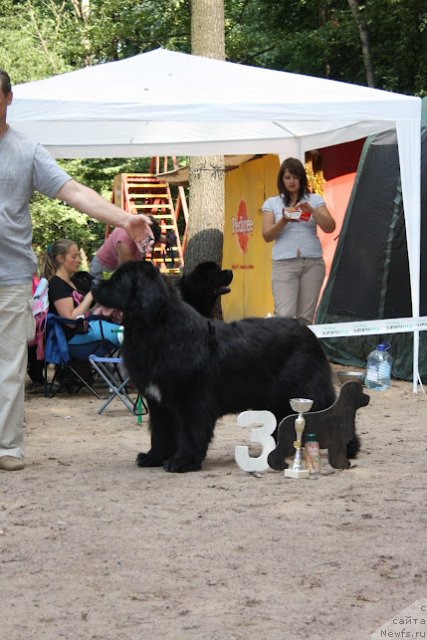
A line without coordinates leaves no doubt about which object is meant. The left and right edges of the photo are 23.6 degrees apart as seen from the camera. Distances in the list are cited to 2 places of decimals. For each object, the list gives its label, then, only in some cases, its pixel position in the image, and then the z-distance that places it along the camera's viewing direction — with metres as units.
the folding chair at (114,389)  7.14
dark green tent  8.97
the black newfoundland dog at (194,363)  4.86
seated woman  7.92
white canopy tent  7.32
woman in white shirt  7.98
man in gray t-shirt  4.80
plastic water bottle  8.38
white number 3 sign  4.98
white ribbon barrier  8.06
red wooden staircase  19.75
